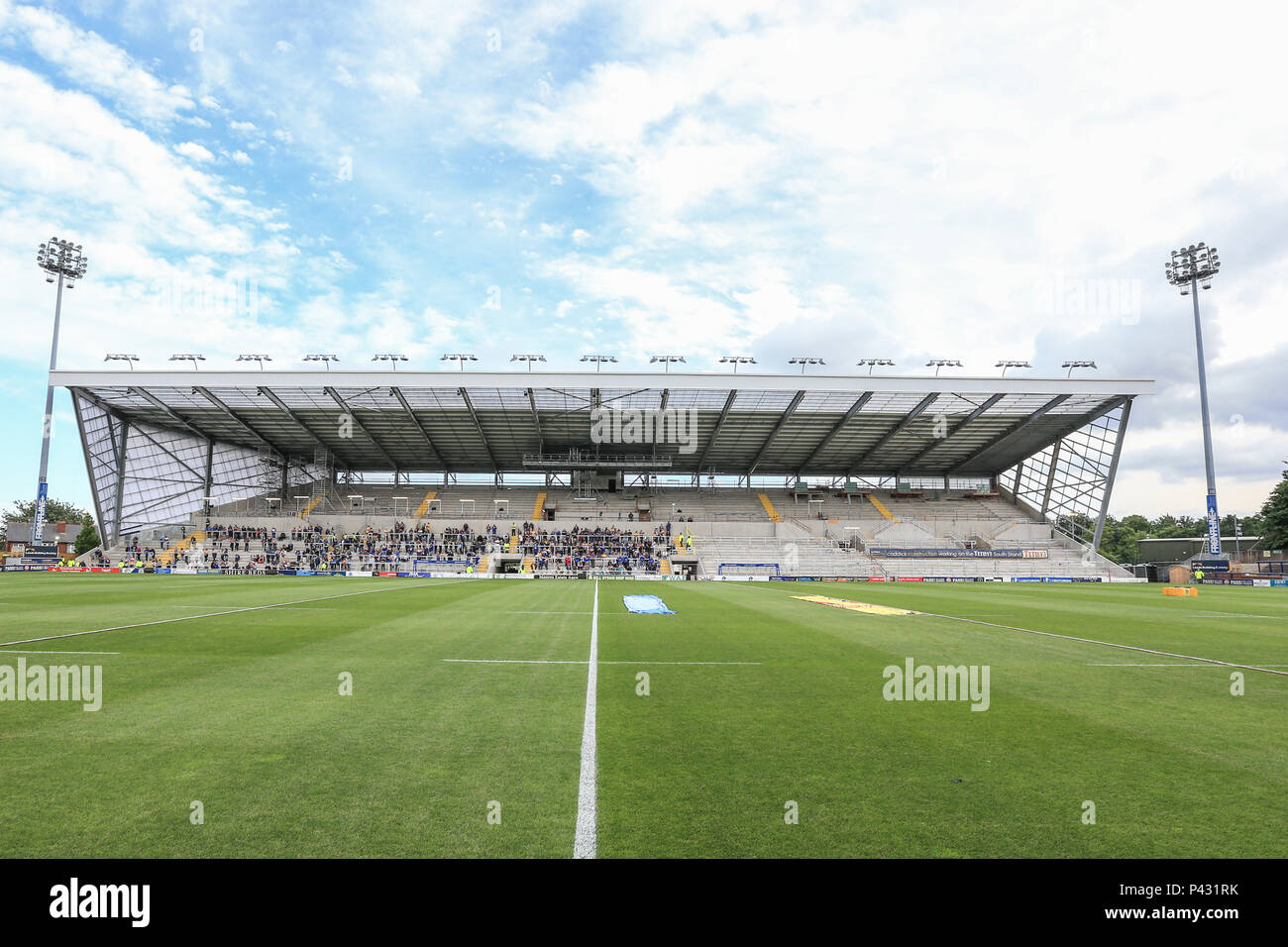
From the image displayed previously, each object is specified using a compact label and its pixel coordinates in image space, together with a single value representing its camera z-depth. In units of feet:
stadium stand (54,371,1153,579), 162.30
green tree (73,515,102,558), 273.64
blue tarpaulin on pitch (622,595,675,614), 58.67
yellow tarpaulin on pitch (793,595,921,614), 60.18
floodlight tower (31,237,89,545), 151.74
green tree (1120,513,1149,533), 381.60
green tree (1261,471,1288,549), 180.86
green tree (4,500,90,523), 341.58
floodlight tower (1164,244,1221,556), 156.35
